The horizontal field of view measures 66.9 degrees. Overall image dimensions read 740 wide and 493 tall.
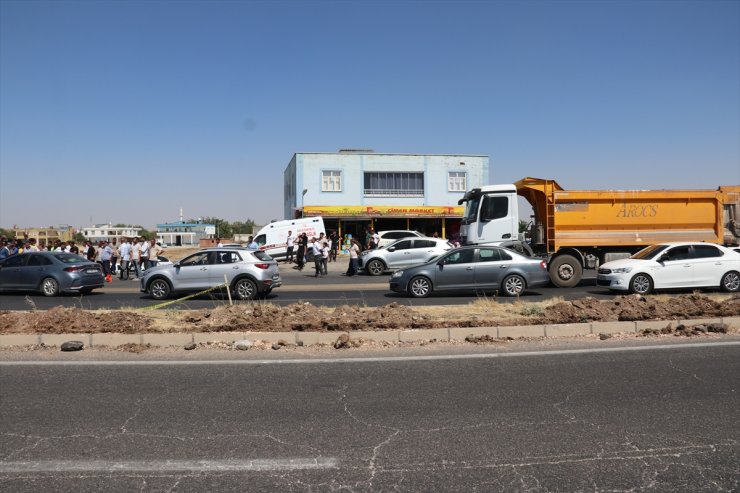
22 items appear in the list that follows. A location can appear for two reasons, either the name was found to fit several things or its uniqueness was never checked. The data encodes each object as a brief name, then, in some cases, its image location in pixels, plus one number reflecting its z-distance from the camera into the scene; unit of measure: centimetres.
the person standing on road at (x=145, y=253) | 2277
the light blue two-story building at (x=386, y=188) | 3891
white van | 3138
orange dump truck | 1702
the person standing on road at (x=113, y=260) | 2461
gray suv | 1528
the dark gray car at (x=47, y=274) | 1667
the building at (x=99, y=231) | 13700
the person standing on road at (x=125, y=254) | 2295
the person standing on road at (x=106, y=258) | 2300
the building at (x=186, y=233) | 9206
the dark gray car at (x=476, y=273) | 1527
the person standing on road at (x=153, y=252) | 2256
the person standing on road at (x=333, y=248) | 3220
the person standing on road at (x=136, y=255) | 2275
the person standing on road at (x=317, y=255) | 2388
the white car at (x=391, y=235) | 3025
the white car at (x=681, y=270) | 1485
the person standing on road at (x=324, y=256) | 2411
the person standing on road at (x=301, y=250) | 2733
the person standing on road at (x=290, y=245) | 3111
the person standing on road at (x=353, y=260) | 2345
